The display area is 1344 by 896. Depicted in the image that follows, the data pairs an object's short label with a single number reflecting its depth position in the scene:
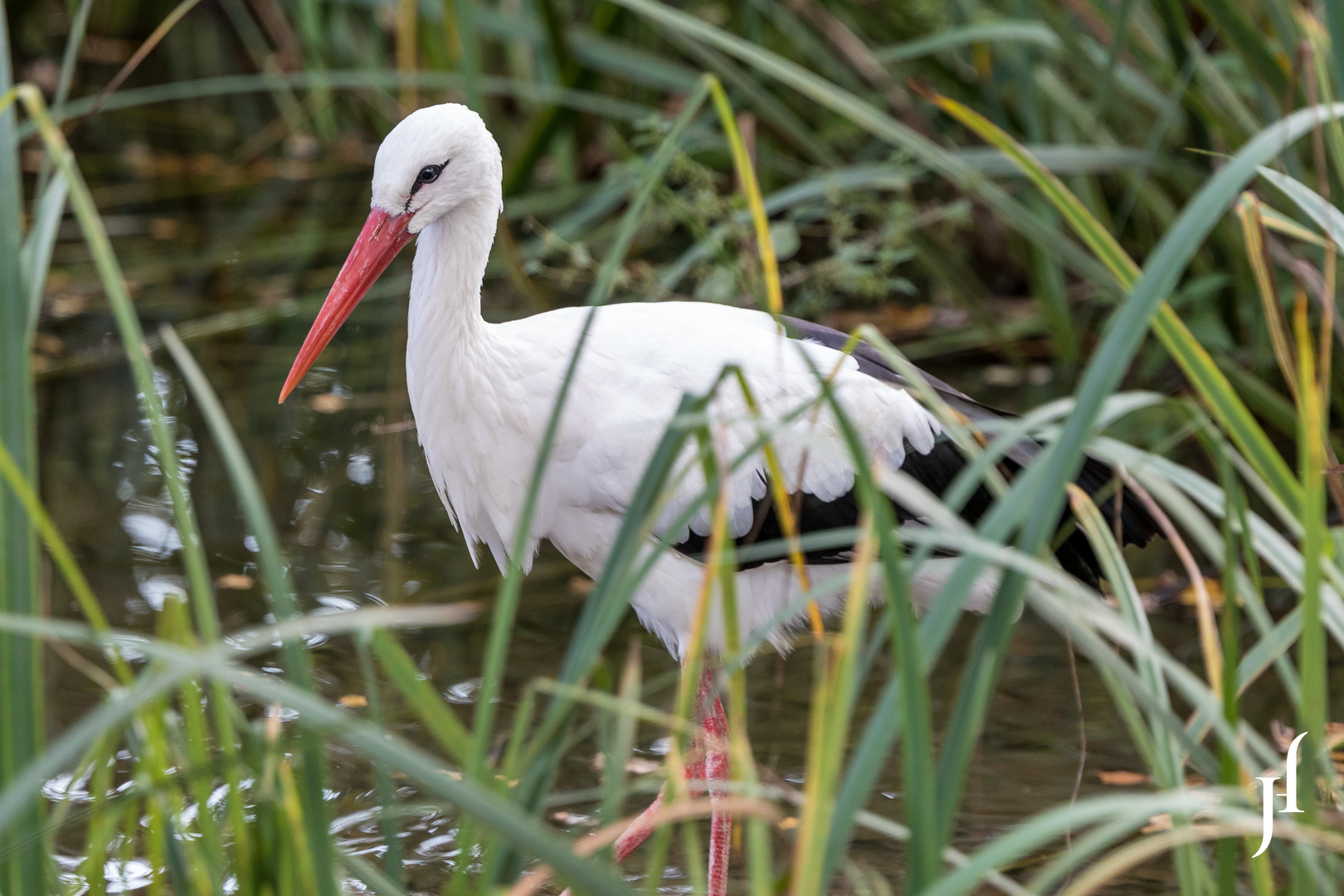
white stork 16.26
